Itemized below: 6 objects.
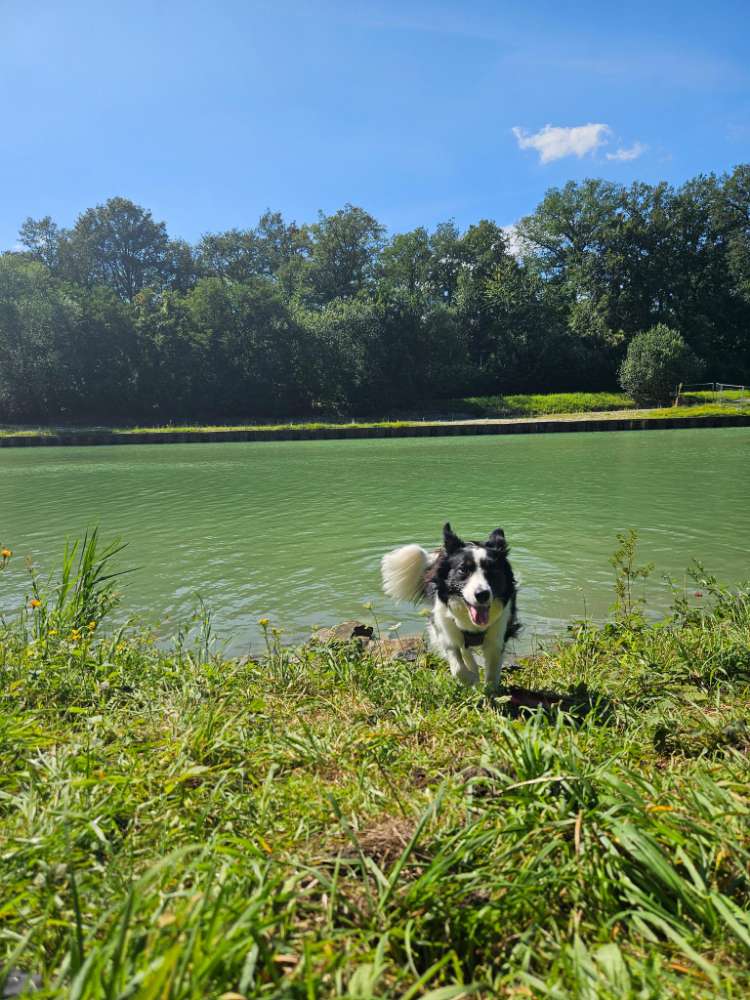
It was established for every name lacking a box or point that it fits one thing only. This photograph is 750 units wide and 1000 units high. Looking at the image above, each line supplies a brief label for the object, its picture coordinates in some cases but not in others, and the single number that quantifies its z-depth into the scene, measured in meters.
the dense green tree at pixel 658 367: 43.78
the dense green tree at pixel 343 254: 60.59
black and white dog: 3.64
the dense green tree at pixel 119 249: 65.19
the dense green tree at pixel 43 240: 63.53
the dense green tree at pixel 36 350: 42.53
